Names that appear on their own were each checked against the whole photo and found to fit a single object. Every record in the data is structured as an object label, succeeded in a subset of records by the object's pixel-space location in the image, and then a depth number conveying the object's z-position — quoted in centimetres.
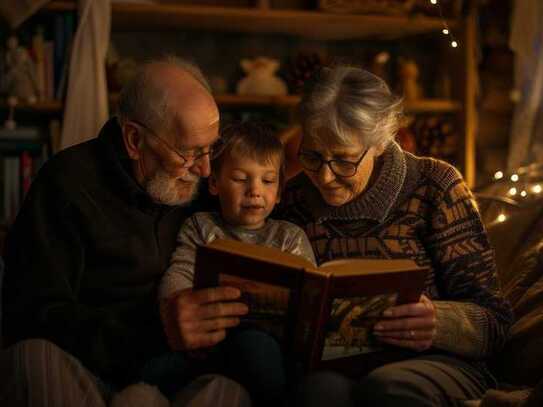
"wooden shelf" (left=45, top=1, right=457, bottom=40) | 320
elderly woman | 162
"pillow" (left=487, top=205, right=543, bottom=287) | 197
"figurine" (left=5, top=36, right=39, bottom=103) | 315
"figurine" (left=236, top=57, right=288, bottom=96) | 346
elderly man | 142
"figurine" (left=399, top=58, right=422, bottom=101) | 361
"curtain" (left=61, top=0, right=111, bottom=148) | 301
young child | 168
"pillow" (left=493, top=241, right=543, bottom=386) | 159
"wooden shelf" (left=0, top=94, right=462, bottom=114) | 319
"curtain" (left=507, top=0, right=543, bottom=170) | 318
